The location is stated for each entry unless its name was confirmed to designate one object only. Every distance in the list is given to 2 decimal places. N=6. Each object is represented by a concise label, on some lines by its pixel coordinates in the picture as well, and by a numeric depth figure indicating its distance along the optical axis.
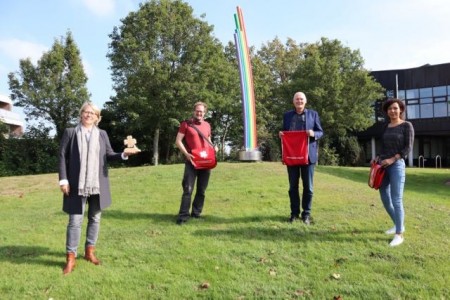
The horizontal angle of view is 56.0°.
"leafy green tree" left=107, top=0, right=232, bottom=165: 26.02
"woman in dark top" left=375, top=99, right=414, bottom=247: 5.79
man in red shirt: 7.08
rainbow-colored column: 13.32
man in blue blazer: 6.78
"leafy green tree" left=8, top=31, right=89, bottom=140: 27.86
